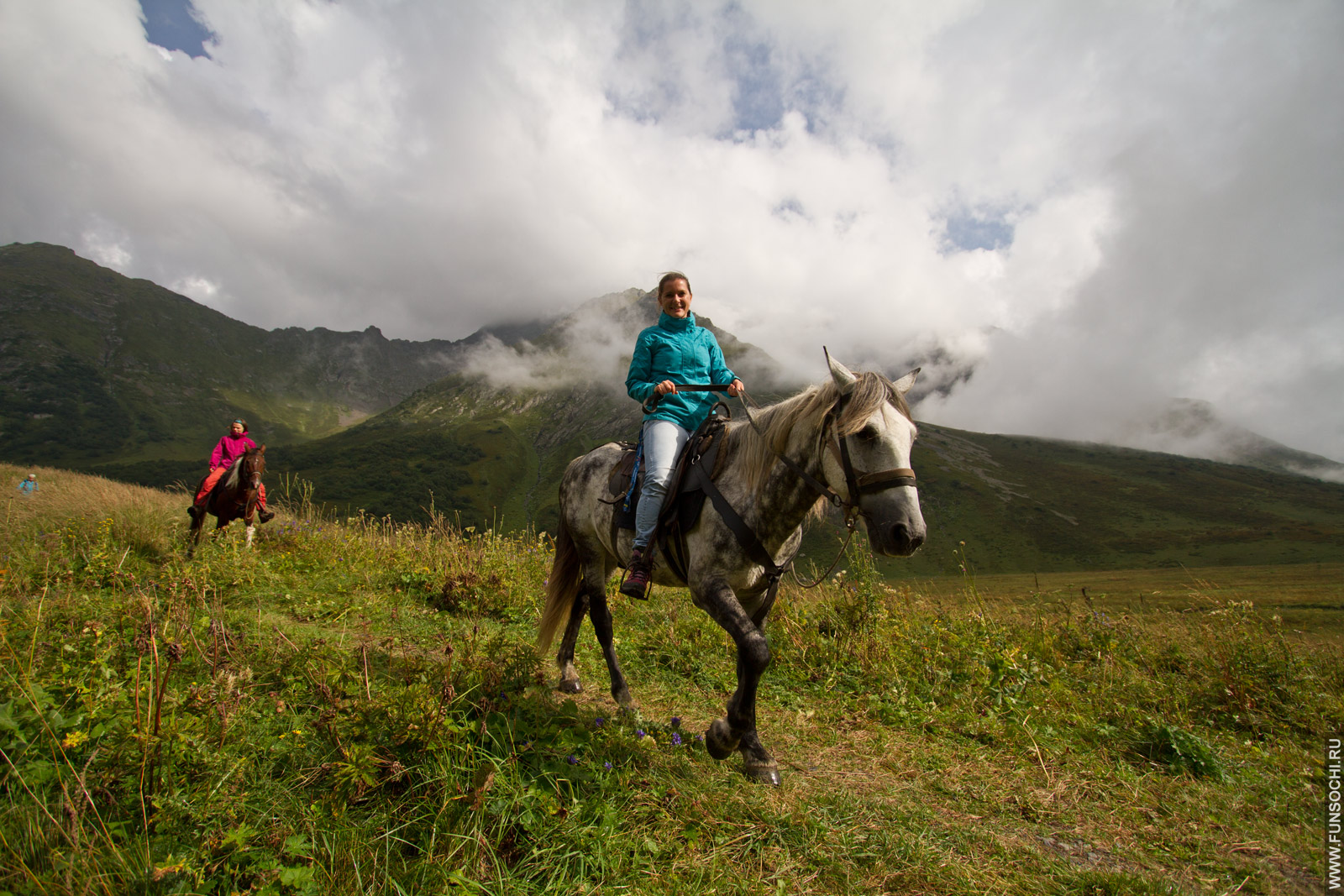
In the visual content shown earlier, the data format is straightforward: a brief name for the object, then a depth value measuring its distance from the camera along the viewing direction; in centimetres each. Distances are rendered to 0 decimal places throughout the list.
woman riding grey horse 481
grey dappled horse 345
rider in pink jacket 1006
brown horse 1023
